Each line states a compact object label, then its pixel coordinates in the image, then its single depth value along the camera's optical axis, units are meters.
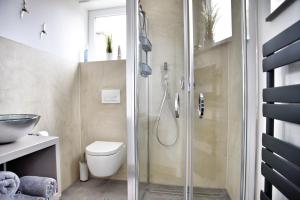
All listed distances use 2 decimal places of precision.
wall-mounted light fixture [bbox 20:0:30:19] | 1.47
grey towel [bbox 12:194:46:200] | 0.89
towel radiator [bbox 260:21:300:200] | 0.79
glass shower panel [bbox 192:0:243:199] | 1.70
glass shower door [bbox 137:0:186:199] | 1.82
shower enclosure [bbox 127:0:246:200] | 1.60
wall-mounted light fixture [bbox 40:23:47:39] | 1.68
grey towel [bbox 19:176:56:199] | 0.92
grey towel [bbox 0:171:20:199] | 0.74
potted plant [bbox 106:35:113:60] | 2.31
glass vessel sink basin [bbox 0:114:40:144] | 0.90
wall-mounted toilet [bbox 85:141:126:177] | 1.81
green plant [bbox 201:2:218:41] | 1.80
